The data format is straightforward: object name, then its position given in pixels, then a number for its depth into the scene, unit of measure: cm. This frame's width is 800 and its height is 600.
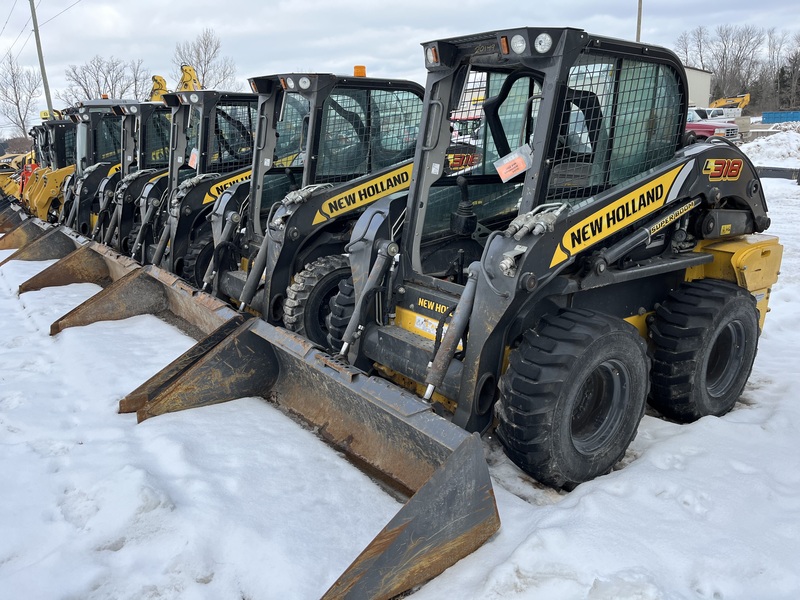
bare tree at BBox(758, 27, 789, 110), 5219
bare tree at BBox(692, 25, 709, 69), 6556
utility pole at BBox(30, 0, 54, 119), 2620
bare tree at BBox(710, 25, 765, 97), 6174
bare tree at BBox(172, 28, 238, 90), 3875
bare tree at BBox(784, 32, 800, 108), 4941
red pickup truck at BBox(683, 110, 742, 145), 2325
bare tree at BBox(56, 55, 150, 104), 4294
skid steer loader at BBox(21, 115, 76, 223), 1251
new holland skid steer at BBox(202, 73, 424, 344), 545
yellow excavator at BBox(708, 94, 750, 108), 3994
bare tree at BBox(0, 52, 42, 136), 4597
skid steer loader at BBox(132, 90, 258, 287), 734
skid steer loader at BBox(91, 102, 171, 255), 916
